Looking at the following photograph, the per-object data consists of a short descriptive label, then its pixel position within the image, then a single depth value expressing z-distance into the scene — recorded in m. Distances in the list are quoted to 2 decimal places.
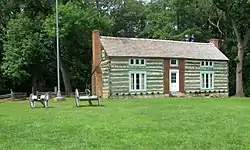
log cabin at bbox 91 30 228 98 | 32.94
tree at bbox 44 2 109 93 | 38.38
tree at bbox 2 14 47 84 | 39.16
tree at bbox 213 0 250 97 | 37.48
